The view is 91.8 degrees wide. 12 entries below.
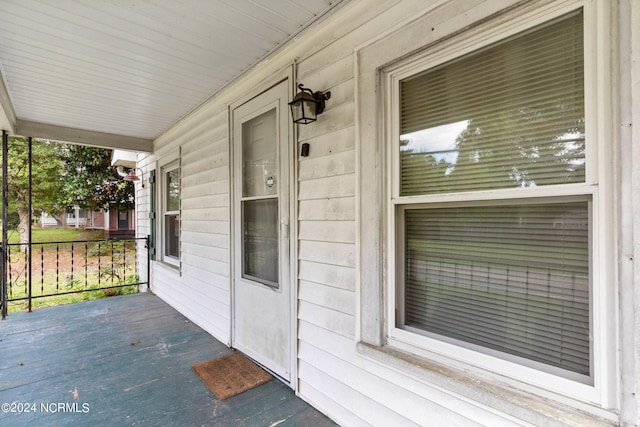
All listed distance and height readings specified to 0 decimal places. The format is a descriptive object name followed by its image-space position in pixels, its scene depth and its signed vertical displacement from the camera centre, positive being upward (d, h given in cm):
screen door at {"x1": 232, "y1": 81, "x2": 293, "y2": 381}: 240 -15
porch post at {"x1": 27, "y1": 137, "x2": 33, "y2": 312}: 399 +11
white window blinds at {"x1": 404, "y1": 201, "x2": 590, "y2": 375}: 114 -28
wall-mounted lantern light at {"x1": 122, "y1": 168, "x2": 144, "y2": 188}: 554 +71
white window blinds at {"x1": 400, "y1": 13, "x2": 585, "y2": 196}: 114 +41
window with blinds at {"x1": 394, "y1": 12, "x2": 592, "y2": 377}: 114 +3
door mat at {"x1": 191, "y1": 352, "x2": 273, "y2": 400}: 232 -130
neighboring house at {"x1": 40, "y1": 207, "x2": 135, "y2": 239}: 1607 -39
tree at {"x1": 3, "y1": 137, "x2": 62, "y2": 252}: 887 +125
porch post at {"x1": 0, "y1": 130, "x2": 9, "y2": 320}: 371 -21
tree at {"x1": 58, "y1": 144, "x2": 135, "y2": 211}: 890 +114
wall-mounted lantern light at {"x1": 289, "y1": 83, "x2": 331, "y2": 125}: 203 +73
